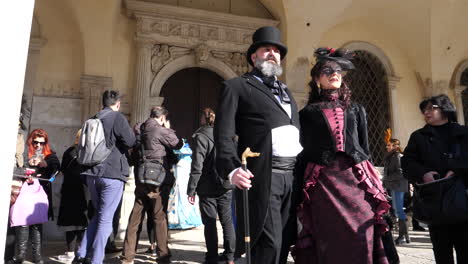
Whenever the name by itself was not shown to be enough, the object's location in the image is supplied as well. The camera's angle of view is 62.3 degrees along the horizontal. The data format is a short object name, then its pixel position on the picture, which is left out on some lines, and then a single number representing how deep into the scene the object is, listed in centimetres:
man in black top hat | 212
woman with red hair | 409
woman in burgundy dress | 223
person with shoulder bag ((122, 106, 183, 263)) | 397
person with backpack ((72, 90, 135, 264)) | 359
